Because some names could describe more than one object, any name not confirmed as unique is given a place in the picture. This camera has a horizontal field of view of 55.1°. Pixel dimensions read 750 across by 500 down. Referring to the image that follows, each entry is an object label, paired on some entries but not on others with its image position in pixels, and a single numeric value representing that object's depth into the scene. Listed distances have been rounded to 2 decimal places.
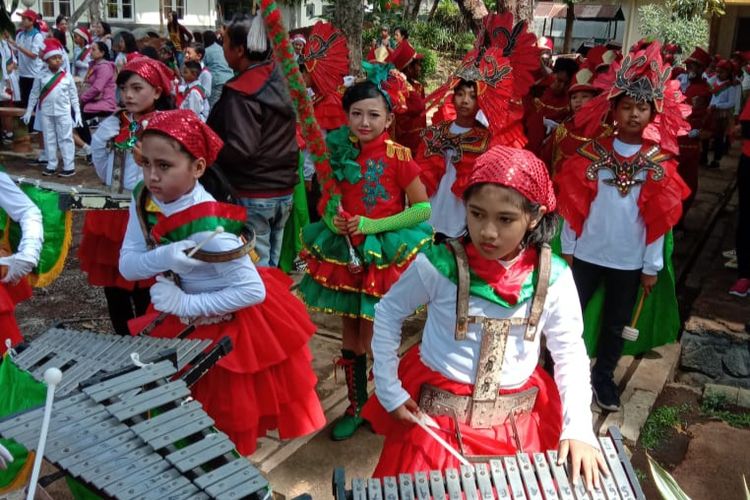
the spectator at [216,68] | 10.66
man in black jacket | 4.27
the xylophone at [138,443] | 1.79
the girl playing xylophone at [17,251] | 3.24
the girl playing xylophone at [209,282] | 3.00
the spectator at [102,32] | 16.58
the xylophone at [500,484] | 2.06
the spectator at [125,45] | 12.07
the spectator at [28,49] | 11.78
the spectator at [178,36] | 12.88
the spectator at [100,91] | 10.53
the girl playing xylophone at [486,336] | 2.42
